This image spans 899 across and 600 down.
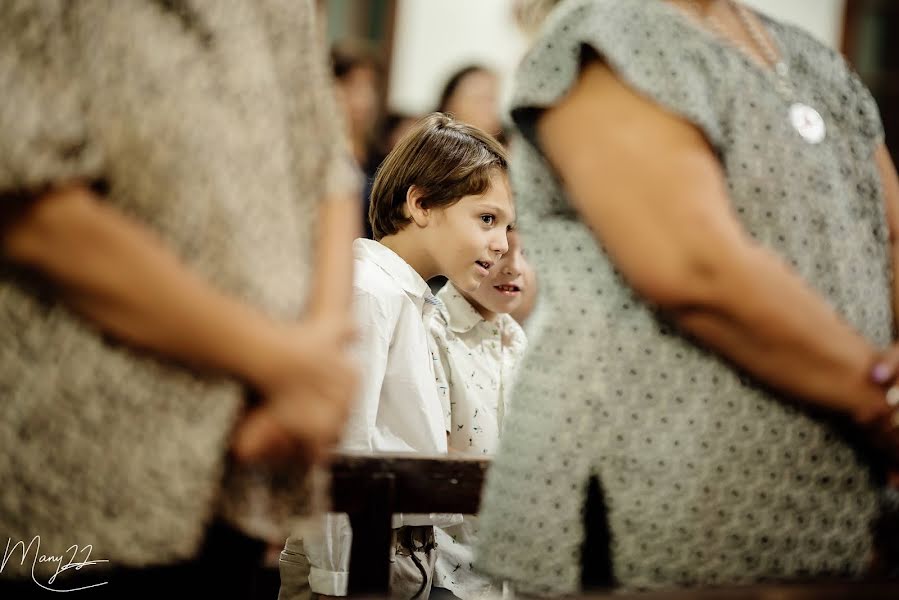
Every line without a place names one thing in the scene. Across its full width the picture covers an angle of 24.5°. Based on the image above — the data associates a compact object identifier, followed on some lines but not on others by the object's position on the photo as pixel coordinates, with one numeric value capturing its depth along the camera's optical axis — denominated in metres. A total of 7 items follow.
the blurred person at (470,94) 7.16
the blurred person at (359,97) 6.94
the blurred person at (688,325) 2.18
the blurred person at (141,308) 2.02
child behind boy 3.82
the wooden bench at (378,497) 2.83
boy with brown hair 3.23
